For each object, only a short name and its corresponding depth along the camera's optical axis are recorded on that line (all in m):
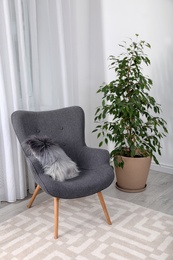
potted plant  2.51
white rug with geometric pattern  1.88
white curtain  2.43
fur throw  2.13
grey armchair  2.01
